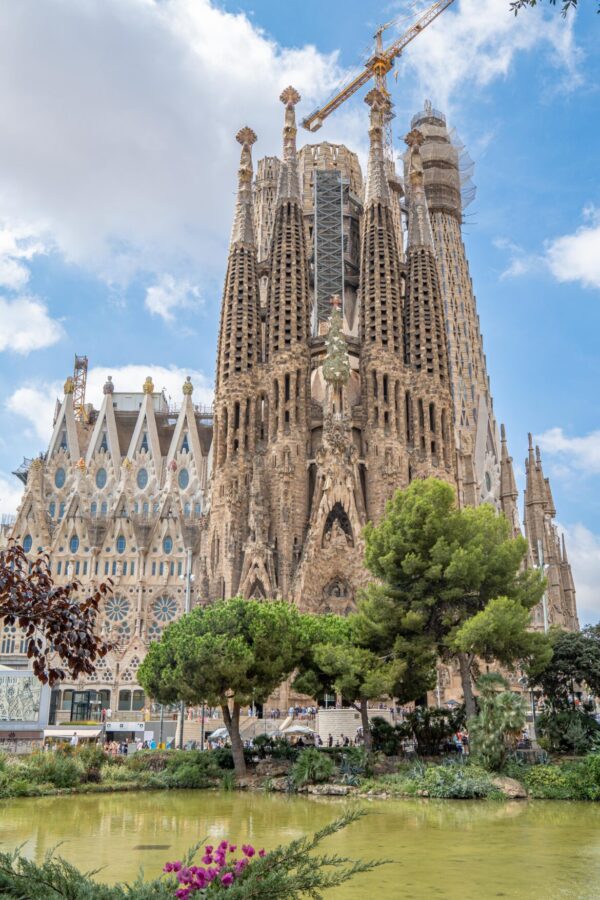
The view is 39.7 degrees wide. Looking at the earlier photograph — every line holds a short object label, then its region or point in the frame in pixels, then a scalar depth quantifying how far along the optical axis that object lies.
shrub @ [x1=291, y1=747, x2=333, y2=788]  23.98
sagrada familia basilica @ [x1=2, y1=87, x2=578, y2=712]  50.44
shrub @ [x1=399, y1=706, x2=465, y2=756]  27.70
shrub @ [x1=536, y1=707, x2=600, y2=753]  25.59
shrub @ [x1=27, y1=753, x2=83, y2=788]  23.23
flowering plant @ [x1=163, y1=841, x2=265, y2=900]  6.71
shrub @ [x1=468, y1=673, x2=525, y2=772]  23.19
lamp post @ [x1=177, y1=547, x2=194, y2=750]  31.97
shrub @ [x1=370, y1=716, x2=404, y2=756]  27.34
